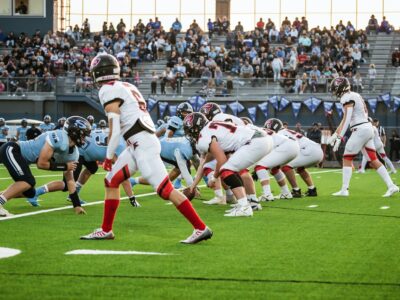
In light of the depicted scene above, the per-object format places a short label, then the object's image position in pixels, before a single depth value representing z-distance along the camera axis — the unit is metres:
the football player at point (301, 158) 15.70
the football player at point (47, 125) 31.06
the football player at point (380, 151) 21.95
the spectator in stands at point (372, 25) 42.34
